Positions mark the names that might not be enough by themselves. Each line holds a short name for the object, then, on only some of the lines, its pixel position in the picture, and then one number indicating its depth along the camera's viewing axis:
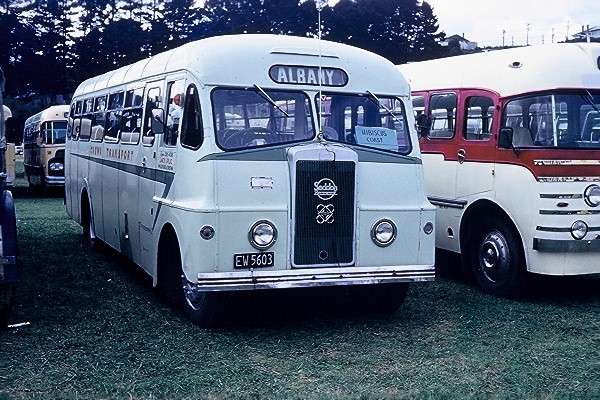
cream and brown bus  23.92
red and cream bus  8.88
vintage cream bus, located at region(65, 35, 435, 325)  7.42
